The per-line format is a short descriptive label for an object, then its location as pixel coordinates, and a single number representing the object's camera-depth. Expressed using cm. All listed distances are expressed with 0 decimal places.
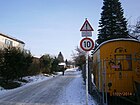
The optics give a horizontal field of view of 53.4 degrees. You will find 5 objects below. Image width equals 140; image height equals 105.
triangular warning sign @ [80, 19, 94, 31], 593
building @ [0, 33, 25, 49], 2991
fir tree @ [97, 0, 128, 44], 2436
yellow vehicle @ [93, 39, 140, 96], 697
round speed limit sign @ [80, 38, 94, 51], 576
